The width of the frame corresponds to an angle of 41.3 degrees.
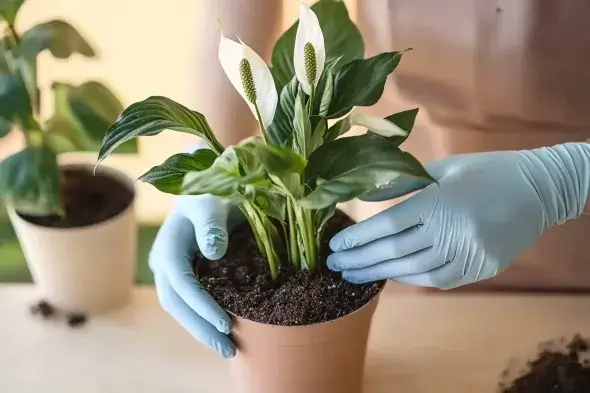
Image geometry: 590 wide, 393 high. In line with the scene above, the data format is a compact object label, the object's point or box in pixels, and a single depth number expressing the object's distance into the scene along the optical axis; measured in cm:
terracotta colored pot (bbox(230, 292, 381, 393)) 56
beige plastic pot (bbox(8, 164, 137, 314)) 77
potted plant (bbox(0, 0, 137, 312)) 74
